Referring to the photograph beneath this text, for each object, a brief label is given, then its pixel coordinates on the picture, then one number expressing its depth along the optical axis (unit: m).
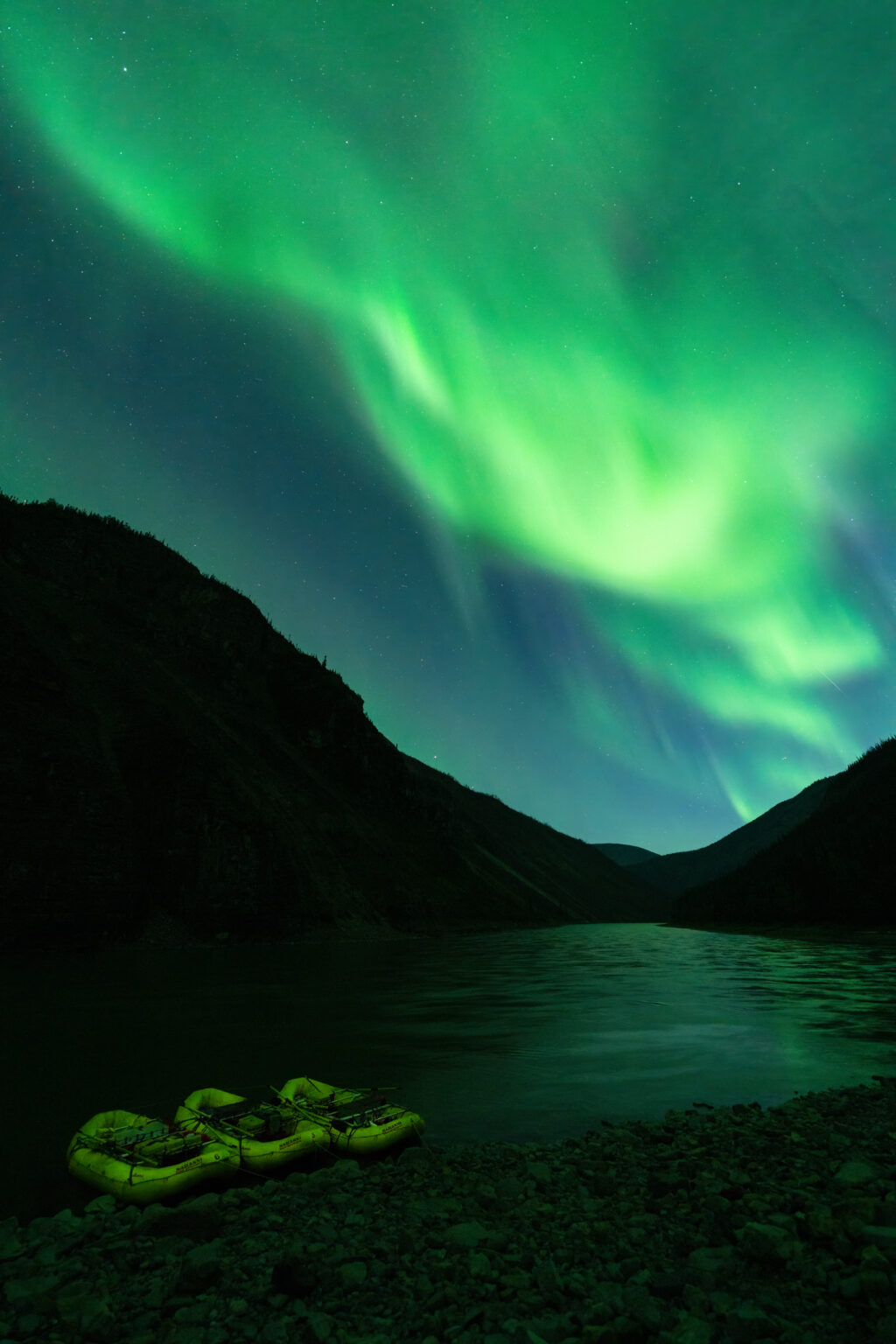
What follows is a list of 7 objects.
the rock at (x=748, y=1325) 6.24
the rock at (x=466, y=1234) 8.91
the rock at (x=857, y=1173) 10.05
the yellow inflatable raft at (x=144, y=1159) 12.01
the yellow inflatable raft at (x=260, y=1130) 13.29
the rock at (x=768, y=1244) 7.68
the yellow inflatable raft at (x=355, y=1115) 14.08
